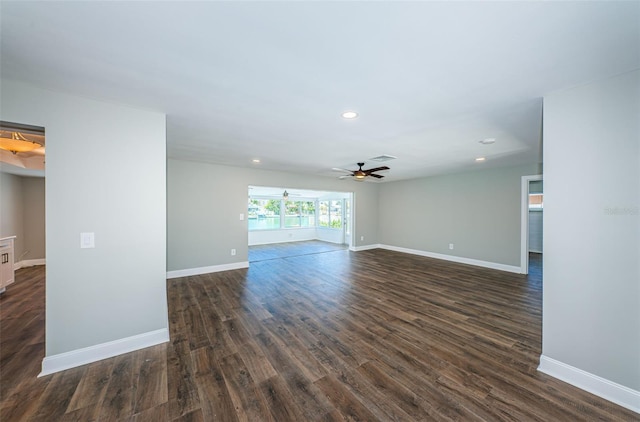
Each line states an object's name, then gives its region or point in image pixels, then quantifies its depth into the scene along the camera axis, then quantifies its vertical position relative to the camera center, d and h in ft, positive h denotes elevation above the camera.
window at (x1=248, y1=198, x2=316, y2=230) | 32.09 -0.80
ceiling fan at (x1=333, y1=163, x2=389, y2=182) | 15.91 +2.45
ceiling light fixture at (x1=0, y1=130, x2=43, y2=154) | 9.04 +2.52
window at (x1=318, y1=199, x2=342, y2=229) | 33.94 -0.80
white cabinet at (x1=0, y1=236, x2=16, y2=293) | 11.93 -2.90
